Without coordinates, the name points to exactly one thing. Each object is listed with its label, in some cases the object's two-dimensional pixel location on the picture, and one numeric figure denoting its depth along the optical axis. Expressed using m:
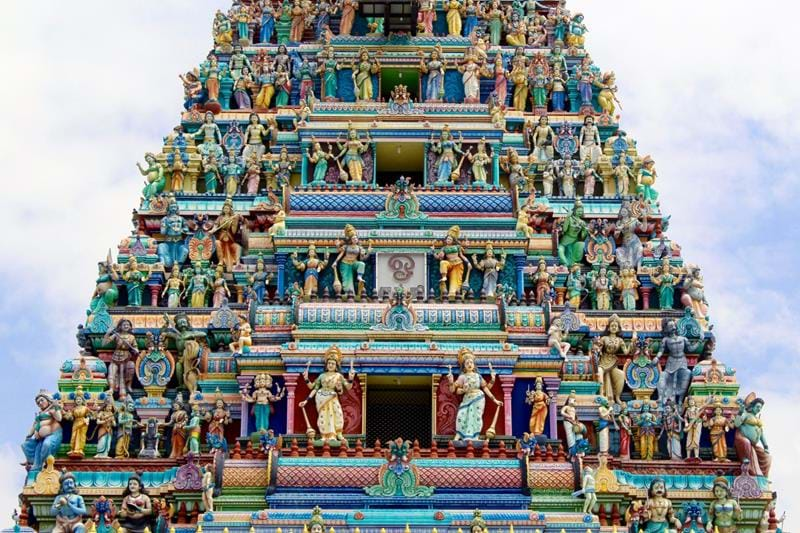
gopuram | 47.12
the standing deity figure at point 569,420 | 49.59
